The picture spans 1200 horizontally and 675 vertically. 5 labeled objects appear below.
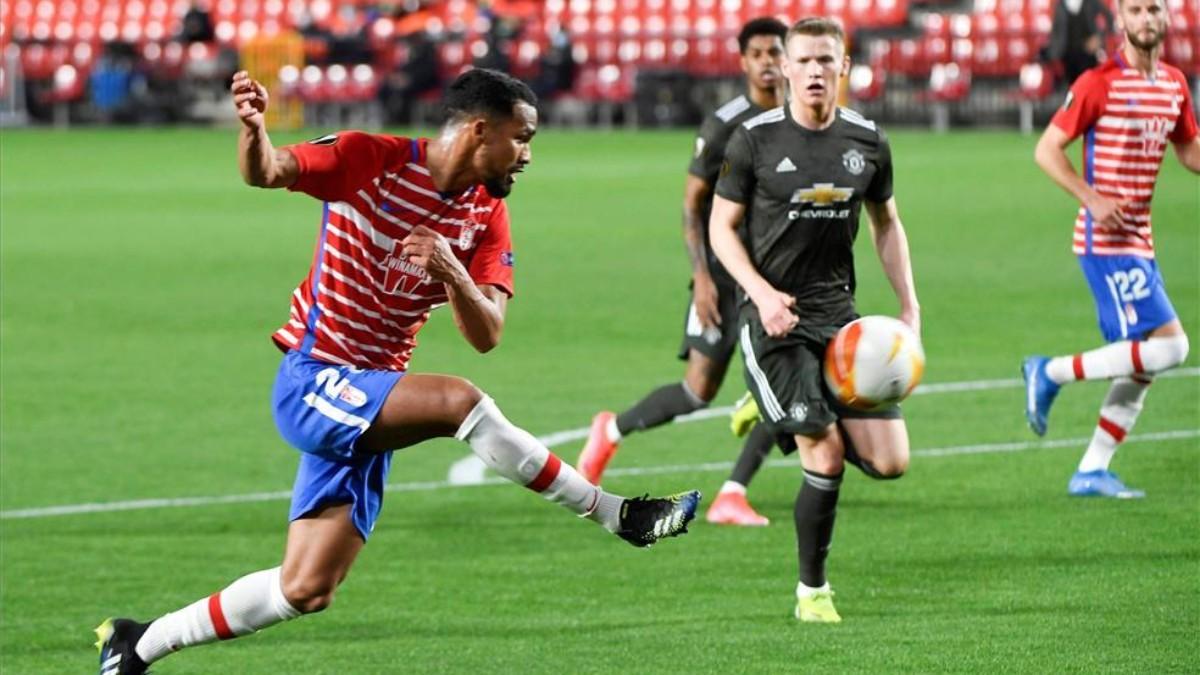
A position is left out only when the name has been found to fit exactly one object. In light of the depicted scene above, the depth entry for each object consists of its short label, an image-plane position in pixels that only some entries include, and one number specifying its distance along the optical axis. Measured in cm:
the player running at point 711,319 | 1937
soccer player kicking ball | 1288
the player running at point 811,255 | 1611
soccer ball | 1552
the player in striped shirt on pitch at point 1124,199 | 2064
